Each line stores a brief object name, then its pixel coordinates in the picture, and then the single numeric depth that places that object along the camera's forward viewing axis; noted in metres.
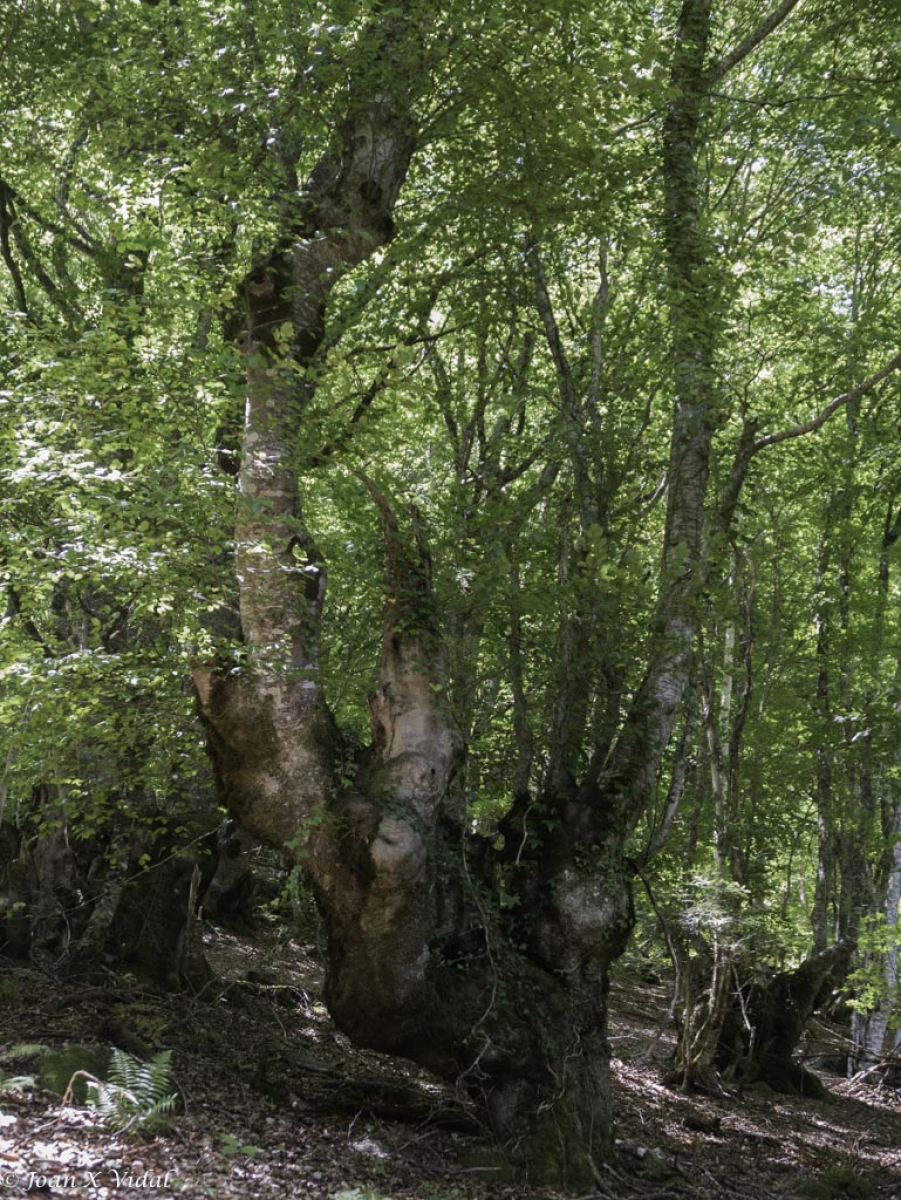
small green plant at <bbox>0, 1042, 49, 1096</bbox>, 4.87
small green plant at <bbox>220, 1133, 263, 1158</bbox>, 5.18
